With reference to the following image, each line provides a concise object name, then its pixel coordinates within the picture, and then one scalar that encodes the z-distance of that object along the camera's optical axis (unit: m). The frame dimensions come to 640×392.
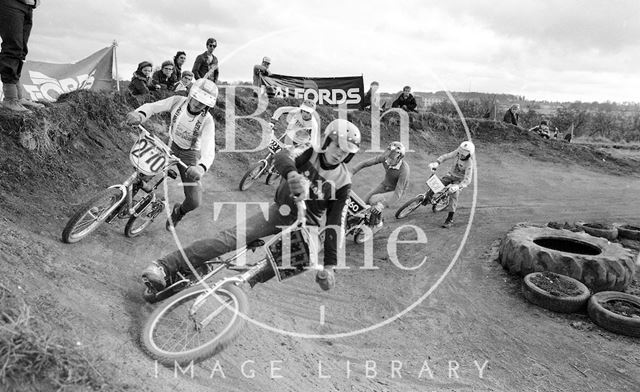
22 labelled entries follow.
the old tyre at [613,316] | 7.03
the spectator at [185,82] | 13.14
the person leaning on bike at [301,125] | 10.79
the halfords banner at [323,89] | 19.11
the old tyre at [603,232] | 11.18
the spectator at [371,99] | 21.24
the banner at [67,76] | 12.79
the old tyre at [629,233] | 11.46
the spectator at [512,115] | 24.05
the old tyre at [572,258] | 8.33
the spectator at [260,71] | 17.55
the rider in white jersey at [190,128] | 6.84
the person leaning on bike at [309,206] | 4.99
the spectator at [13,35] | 6.82
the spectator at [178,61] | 15.24
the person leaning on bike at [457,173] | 11.85
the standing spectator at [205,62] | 15.26
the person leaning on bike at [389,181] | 9.96
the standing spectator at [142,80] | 13.48
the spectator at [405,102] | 21.94
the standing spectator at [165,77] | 14.81
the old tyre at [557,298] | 7.61
